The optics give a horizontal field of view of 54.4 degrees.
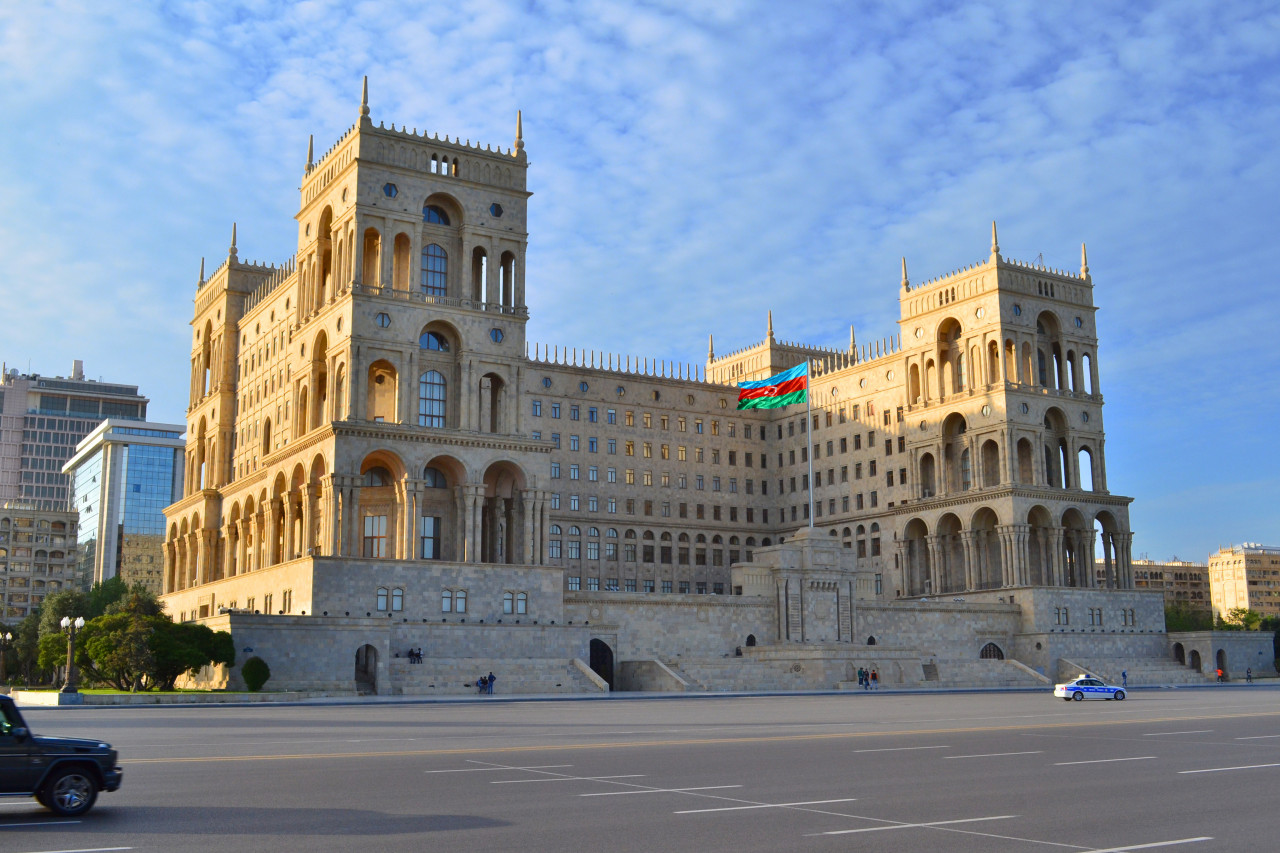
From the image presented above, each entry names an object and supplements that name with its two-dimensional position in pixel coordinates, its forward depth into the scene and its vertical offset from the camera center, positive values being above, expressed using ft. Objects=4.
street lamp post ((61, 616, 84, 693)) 165.17 -2.09
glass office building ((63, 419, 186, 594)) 567.59 +62.02
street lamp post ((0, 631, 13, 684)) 321.21 -4.08
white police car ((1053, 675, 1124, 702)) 176.04 -9.64
